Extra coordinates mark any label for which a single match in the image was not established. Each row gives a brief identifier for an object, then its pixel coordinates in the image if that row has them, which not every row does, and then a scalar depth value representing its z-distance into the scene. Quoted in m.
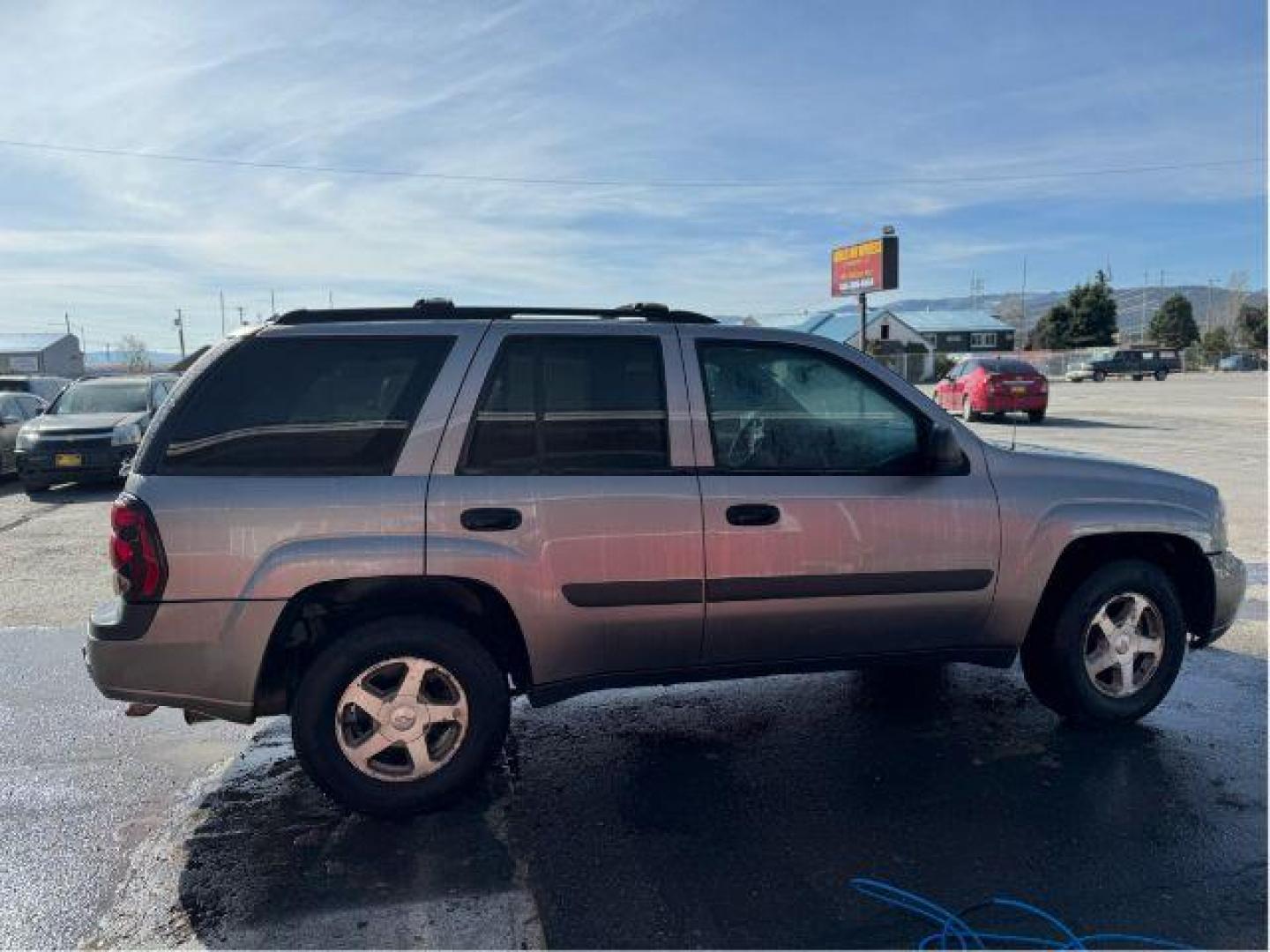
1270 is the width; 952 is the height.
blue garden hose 2.65
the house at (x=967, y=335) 86.00
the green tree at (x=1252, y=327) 80.50
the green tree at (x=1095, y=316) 68.88
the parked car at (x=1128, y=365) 51.88
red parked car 20.25
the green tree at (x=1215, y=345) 73.34
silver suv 3.25
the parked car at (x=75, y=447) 11.95
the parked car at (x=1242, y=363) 66.75
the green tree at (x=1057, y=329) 70.50
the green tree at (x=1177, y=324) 81.50
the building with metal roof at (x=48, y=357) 82.81
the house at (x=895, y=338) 54.91
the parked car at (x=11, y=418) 13.43
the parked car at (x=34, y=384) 17.22
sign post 32.47
